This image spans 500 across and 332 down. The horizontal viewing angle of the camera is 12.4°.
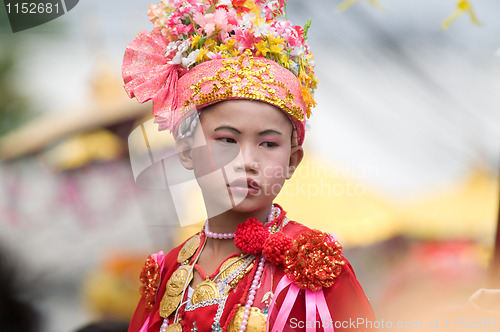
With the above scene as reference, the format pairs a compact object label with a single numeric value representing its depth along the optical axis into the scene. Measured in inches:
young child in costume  117.4
